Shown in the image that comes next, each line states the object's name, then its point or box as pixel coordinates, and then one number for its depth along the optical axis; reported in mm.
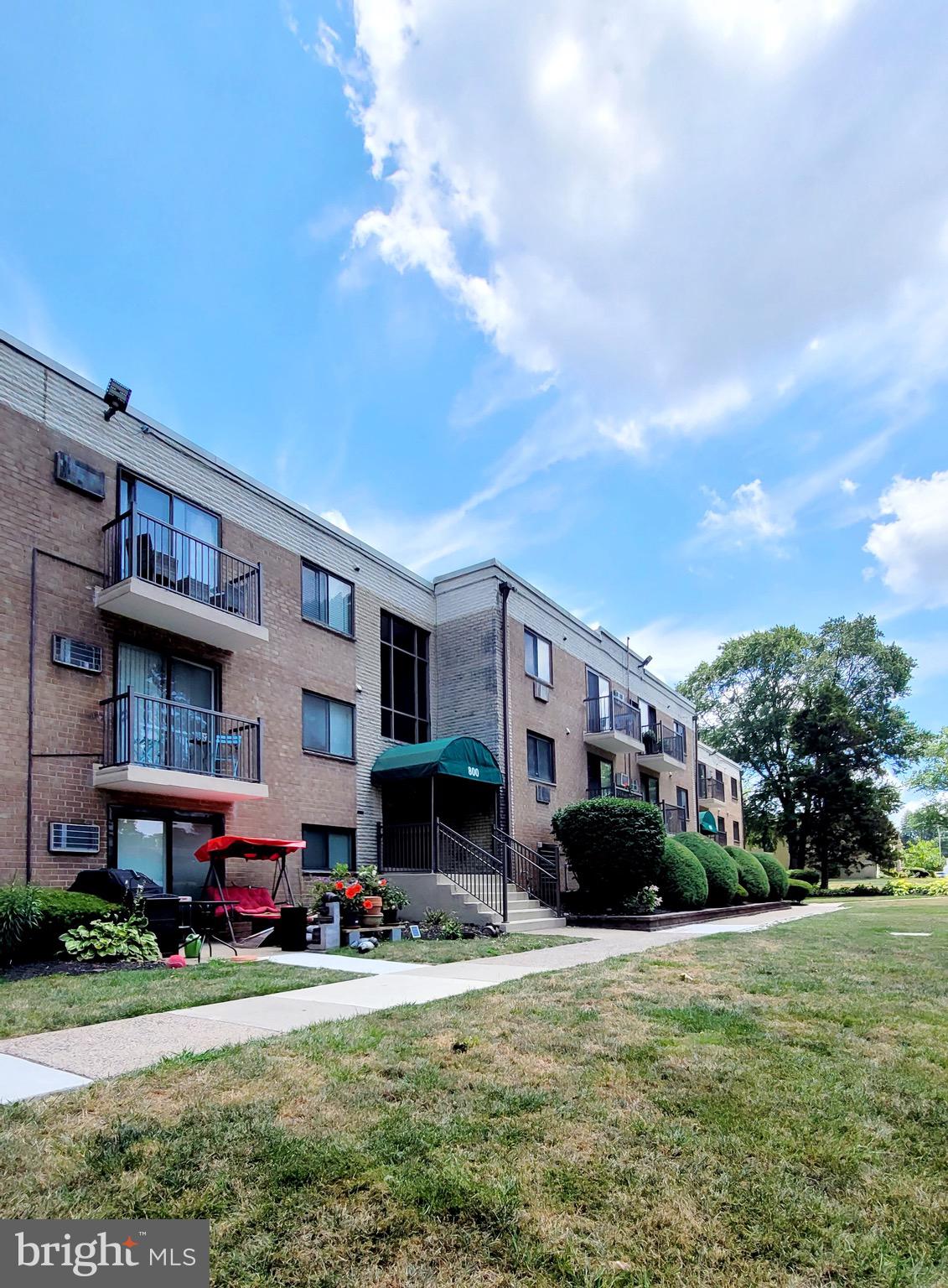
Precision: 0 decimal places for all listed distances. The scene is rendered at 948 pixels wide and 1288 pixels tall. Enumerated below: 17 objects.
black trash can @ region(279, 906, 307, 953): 11328
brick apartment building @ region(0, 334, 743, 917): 11102
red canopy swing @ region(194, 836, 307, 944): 12039
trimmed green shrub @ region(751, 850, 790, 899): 28438
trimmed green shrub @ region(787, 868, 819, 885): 41781
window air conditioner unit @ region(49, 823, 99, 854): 10719
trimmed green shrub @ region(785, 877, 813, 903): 32625
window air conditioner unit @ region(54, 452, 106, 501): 11633
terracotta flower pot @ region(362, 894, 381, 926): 12789
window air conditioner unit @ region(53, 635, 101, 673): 11234
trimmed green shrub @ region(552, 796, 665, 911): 16938
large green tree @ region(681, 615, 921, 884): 47438
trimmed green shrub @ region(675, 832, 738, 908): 21469
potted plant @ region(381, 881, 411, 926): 13867
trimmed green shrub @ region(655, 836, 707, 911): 18641
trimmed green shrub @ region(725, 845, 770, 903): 24797
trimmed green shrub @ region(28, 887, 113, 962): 9188
